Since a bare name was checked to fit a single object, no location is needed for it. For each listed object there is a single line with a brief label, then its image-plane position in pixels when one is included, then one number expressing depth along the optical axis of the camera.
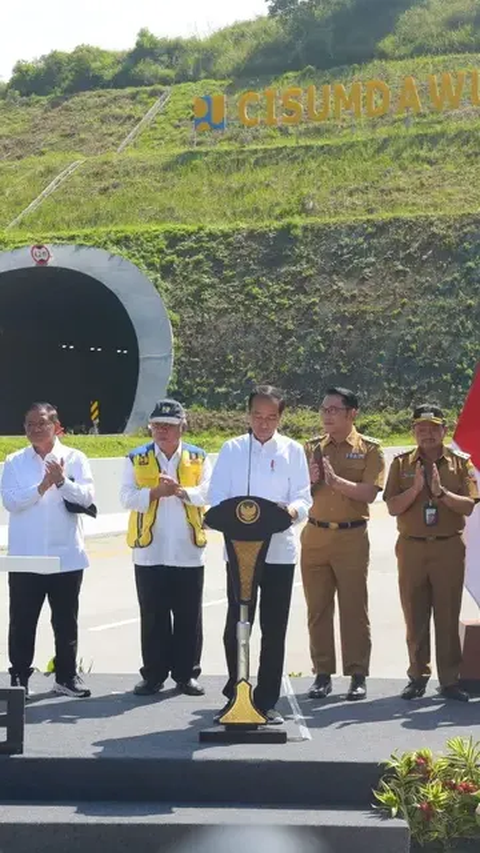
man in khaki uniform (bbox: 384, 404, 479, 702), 6.82
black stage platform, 5.26
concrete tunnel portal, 29.61
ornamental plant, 5.05
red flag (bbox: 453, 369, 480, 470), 7.20
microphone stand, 5.89
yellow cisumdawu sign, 43.53
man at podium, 6.20
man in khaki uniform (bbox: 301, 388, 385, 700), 6.89
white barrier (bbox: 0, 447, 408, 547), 17.14
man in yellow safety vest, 6.77
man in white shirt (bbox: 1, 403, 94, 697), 6.73
